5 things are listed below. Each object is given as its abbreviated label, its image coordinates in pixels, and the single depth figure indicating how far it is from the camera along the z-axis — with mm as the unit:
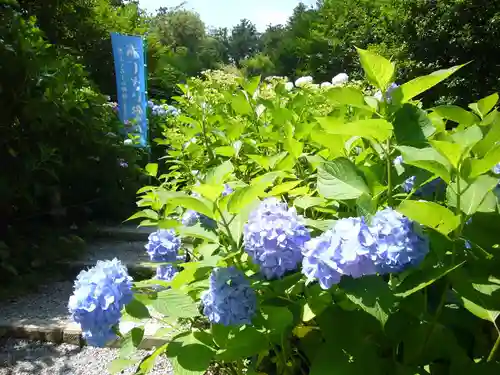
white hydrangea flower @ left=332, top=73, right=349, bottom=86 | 2783
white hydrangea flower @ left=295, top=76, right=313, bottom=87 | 2815
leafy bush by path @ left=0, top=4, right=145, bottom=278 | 3729
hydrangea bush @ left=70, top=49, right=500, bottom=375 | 704
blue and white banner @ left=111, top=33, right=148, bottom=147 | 6449
